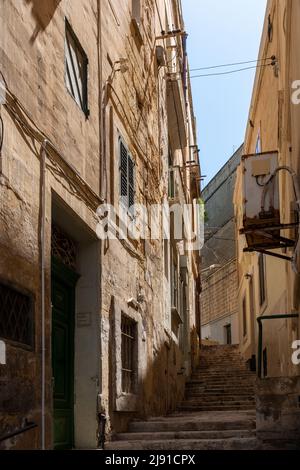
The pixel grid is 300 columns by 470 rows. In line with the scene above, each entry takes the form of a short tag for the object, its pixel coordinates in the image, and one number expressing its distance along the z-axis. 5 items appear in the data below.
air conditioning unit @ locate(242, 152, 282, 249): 10.41
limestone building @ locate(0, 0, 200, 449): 5.95
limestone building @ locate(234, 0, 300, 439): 8.08
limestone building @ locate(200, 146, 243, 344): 34.81
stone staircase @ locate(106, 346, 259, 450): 8.40
